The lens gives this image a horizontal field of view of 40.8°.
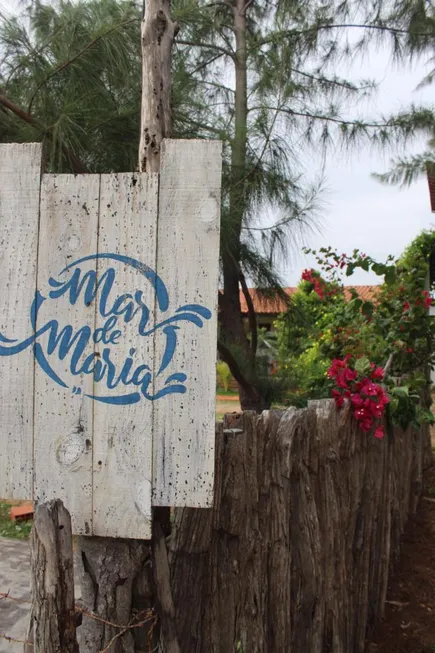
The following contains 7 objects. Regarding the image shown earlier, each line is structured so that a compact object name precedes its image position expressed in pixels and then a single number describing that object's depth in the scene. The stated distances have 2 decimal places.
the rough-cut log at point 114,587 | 1.29
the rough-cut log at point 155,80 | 1.58
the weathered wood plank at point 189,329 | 1.17
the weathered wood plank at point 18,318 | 1.20
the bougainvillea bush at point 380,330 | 3.29
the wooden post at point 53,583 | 1.04
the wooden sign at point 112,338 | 1.17
